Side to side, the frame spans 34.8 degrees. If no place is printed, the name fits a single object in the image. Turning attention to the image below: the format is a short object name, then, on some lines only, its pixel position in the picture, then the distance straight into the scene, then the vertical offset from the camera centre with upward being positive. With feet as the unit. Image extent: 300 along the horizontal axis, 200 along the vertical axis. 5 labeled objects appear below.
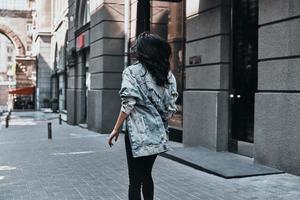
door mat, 26.43 -4.41
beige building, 171.63 +18.96
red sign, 69.41 +7.16
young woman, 14.67 -0.57
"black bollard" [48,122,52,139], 52.59 -4.79
